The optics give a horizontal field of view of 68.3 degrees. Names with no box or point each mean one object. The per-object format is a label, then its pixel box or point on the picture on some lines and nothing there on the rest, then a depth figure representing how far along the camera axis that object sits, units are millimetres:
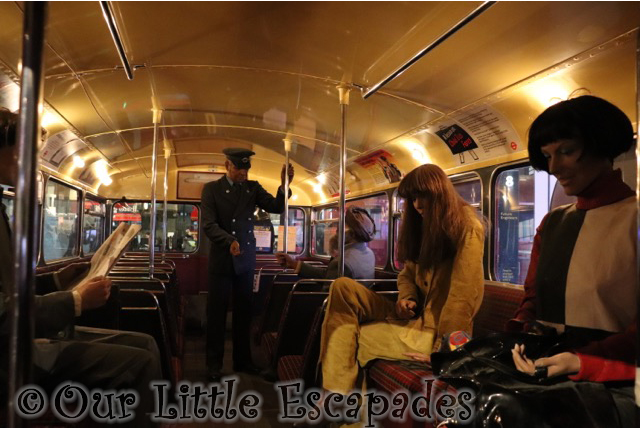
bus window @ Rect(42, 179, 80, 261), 5461
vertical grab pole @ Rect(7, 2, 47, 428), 912
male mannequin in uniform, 3920
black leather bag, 1263
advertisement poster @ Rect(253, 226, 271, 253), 8578
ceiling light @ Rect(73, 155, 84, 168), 6024
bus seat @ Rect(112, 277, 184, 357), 3309
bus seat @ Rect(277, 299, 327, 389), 2939
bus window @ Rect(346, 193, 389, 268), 6215
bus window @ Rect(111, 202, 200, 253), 8445
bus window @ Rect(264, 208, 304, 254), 9211
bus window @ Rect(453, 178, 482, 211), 4254
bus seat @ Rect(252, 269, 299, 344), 4422
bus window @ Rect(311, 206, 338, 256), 8319
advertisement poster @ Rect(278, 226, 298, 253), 8828
